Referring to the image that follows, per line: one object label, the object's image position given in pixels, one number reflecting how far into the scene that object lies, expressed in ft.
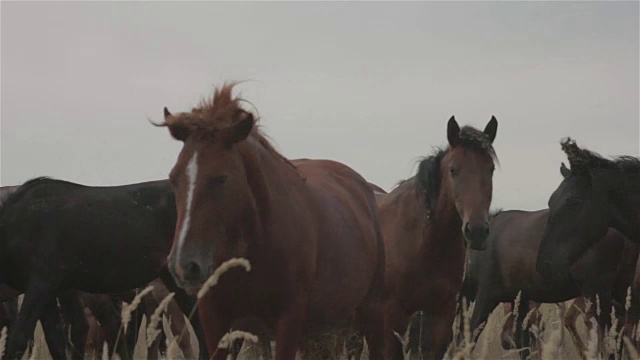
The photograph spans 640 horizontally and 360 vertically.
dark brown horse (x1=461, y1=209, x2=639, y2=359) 65.87
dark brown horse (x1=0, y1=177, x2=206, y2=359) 47.80
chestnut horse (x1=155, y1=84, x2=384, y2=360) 28.37
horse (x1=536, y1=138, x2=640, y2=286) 52.54
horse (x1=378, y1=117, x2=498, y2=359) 49.62
